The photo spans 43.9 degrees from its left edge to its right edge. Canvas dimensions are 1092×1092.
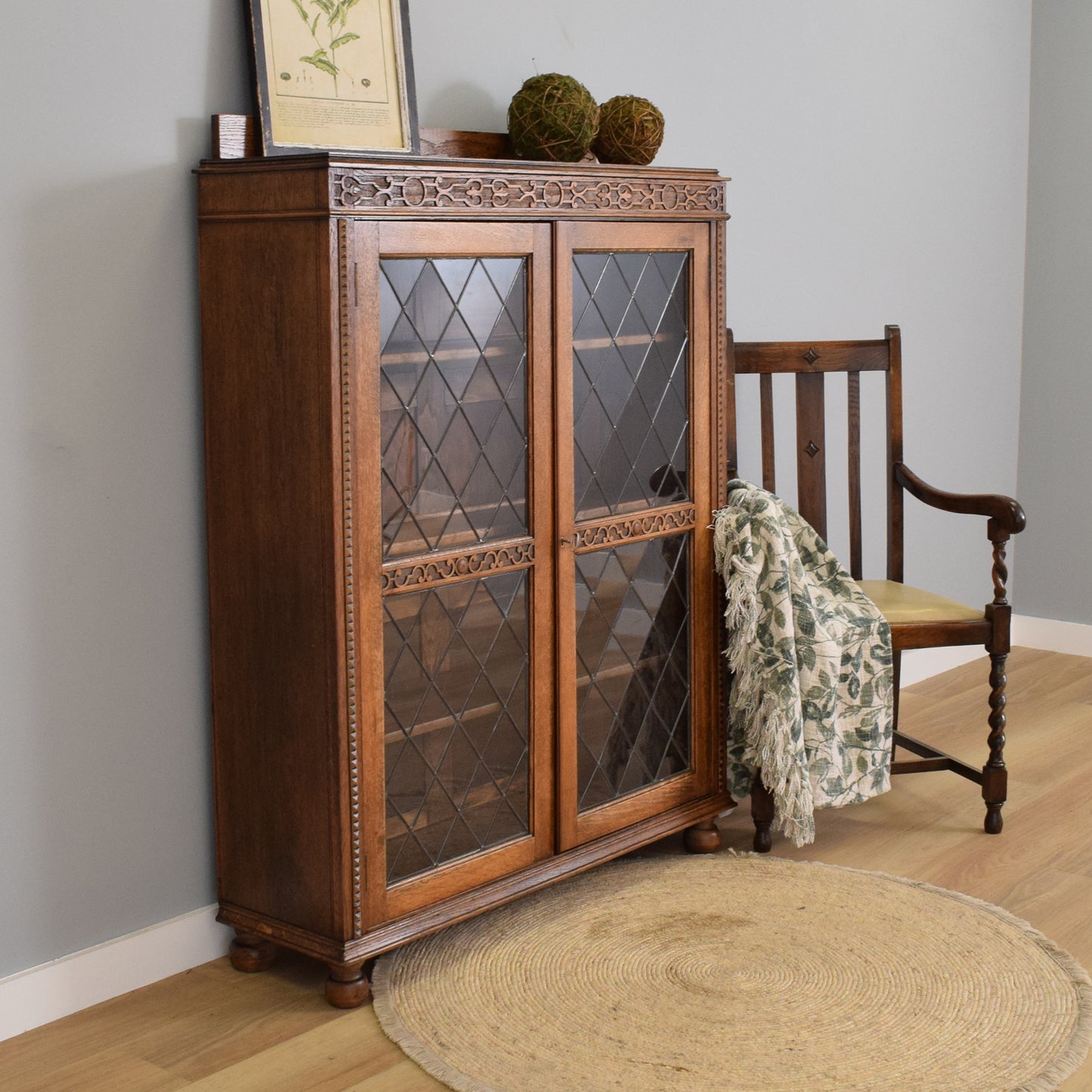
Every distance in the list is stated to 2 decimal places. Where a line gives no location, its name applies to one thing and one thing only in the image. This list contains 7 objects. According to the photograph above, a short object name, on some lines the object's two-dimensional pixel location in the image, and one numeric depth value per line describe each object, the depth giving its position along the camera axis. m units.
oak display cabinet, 1.99
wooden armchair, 2.77
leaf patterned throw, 2.56
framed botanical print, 2.15
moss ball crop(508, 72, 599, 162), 2.33
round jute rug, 1.95
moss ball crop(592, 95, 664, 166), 2.49
